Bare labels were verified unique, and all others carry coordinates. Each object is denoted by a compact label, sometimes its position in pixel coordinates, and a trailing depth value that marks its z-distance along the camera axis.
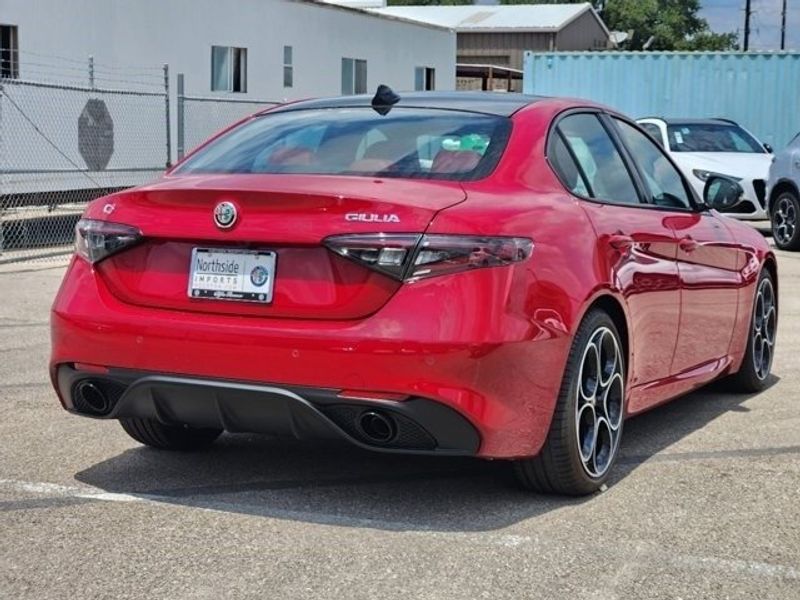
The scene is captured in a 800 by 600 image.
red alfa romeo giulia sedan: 4.20
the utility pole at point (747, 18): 72.99
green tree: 81.75
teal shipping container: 23.11
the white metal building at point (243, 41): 16.81
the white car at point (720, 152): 17.17
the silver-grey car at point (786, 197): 15.08
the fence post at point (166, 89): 16.25
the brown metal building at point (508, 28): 55.97
